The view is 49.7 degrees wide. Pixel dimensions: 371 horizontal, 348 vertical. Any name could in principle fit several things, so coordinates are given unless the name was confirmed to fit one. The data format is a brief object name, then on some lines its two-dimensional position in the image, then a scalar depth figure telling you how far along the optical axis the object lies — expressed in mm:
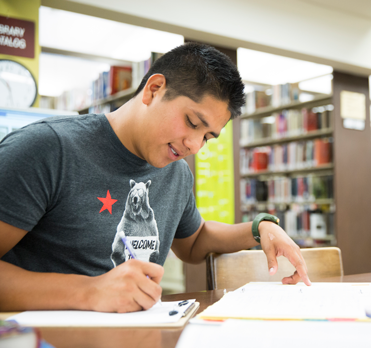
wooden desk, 526
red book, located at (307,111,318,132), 4273
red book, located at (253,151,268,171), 4801
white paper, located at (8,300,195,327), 611
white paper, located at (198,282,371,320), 633
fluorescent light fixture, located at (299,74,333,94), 5346
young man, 711
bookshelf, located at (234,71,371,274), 4035
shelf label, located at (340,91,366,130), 4113
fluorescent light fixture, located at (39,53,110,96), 5363
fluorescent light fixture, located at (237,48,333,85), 5328
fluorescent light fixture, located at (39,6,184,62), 4652
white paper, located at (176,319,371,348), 499
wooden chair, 1095
